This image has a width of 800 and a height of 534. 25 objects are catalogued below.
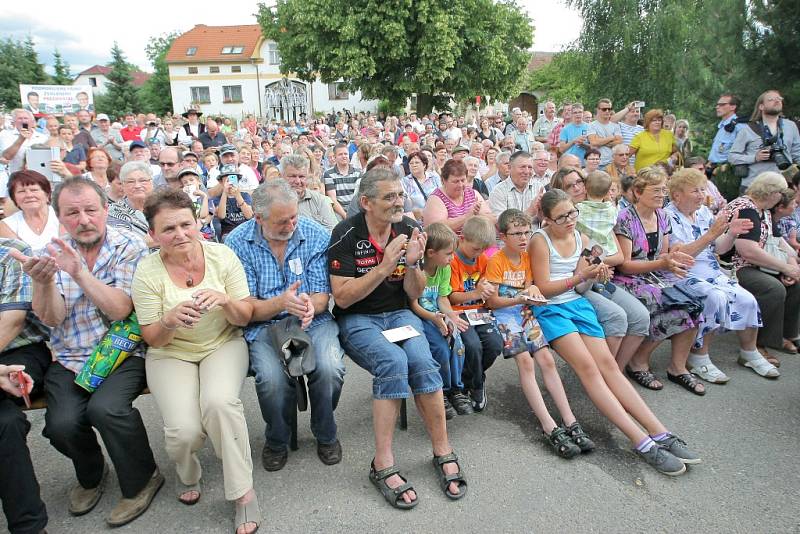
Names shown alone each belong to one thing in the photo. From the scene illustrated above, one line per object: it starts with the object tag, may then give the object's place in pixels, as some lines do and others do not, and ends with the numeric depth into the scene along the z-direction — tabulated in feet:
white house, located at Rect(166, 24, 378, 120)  168.14
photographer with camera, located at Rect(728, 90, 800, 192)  19.01
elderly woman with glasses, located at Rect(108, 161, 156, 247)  13.96
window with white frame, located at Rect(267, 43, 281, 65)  168.55
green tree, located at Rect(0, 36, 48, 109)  132.77
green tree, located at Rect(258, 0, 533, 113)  76.74
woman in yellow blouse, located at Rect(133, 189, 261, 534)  8.25
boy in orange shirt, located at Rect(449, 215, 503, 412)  11.07
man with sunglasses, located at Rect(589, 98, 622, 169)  25.29
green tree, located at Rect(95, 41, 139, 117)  144.25
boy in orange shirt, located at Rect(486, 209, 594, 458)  10.13
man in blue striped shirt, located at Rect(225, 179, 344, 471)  9.34
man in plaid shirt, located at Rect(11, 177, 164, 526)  8.20
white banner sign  86.02
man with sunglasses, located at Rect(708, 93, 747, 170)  20.08
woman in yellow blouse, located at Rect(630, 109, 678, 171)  22.78
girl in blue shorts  9.59
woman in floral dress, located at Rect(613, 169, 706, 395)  12.64
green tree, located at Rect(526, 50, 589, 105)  48.32
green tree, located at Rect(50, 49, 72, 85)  172.01
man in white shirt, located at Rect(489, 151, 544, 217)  16.17
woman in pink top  15.12
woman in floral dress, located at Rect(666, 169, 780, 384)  12.92
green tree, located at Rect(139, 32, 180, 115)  189.78
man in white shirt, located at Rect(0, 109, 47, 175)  23.20
